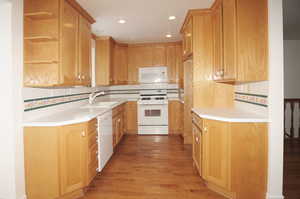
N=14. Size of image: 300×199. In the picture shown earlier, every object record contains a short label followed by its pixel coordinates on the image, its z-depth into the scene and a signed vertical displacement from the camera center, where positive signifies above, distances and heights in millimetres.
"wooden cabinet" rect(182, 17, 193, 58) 3154 +1046
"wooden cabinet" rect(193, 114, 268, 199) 1953 -694
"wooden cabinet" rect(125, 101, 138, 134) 5008 -616
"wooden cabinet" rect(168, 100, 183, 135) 4883 -591
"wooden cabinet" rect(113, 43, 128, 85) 4848 +861
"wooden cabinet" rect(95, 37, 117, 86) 4199 +797
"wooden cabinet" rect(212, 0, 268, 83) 1945 +597
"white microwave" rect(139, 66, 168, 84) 4915 +546
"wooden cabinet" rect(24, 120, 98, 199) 1917 -699
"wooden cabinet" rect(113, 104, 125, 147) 3587 -594
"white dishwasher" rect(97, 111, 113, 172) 2591 -674
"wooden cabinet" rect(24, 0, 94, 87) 2047 +613
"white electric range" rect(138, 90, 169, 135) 4832 -557
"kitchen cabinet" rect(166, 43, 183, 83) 4883 +901
